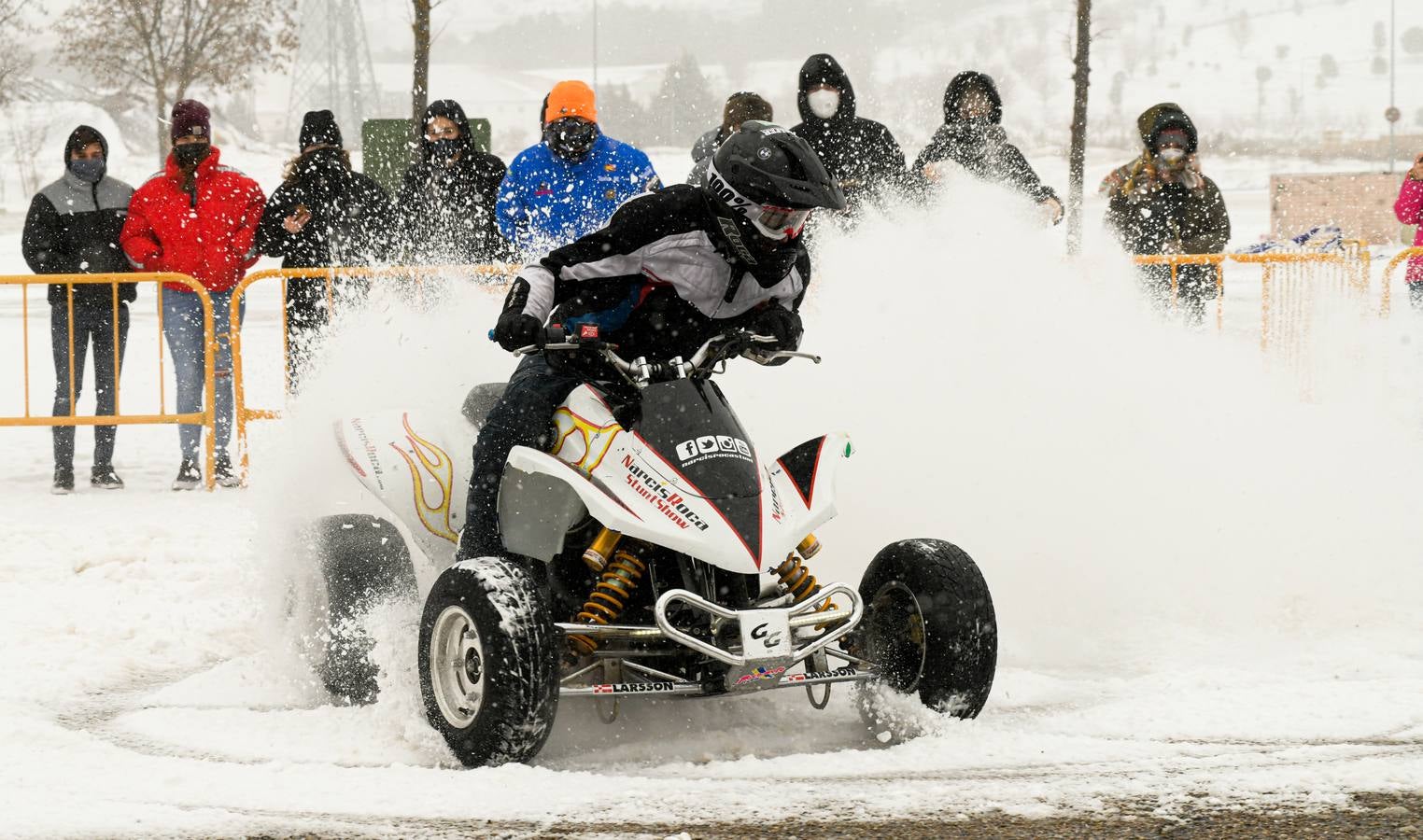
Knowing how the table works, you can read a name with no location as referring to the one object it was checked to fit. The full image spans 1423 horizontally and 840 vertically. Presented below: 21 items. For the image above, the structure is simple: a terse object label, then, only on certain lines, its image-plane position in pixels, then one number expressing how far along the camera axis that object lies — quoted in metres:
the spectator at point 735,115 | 17.59
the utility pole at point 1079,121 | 34.72
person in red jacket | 19.91
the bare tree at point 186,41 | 70.06
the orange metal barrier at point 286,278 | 19.48
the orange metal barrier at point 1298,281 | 21.31
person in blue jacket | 16.81
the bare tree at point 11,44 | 82.81
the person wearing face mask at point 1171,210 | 20.09
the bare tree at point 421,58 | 28.87
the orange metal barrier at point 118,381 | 19.70
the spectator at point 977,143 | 18.84
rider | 9.91
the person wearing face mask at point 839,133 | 18.81
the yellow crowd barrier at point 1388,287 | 21.32
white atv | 8.95
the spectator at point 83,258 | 20.05
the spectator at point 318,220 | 19.86
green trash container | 32.31
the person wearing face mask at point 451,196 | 18.78
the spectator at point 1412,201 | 22.83
